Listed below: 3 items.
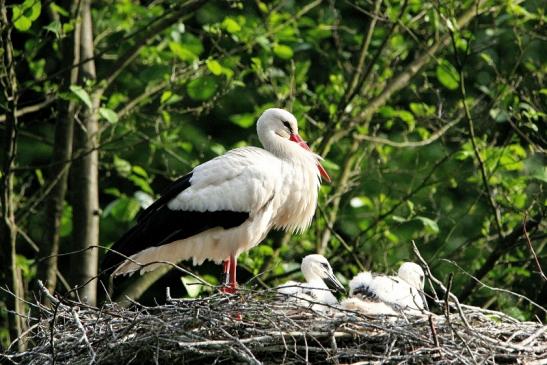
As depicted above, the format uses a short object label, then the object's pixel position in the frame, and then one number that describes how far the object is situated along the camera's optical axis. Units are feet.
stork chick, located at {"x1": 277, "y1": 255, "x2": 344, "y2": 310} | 57.47
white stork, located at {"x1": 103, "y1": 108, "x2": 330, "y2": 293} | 58.80
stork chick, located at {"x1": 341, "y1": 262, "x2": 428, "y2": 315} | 51.24
